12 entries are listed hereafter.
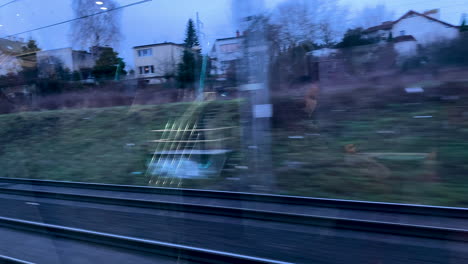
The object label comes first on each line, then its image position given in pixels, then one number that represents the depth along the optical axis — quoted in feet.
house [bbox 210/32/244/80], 57.15
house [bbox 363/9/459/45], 39.37
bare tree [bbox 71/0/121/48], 77.56
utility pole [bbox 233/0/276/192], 25.93
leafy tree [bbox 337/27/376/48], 45.62
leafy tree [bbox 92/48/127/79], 83.30
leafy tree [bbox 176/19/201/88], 64.49
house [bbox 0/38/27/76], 86.84
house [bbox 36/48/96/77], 86.99
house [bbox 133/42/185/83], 70.59
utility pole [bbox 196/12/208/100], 59.52
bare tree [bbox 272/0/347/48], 48.88
